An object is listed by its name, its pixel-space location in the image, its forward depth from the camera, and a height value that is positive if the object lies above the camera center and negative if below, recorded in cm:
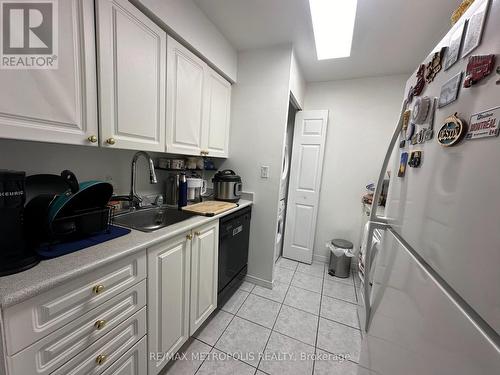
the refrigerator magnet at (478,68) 39 +23
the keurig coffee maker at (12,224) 64 -24
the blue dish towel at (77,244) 77 -38
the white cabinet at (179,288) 107 -77
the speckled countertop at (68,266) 58 -39
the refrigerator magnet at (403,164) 78 +5
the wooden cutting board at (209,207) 150 -35
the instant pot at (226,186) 193 -19
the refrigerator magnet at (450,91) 49 +23
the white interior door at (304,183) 254 -16
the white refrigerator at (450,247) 36 -15
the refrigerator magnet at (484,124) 37 +11
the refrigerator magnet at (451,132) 46 +12
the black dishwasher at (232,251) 168 -78
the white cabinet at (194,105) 142 +48
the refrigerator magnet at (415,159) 66 +6
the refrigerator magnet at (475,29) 43 +34
